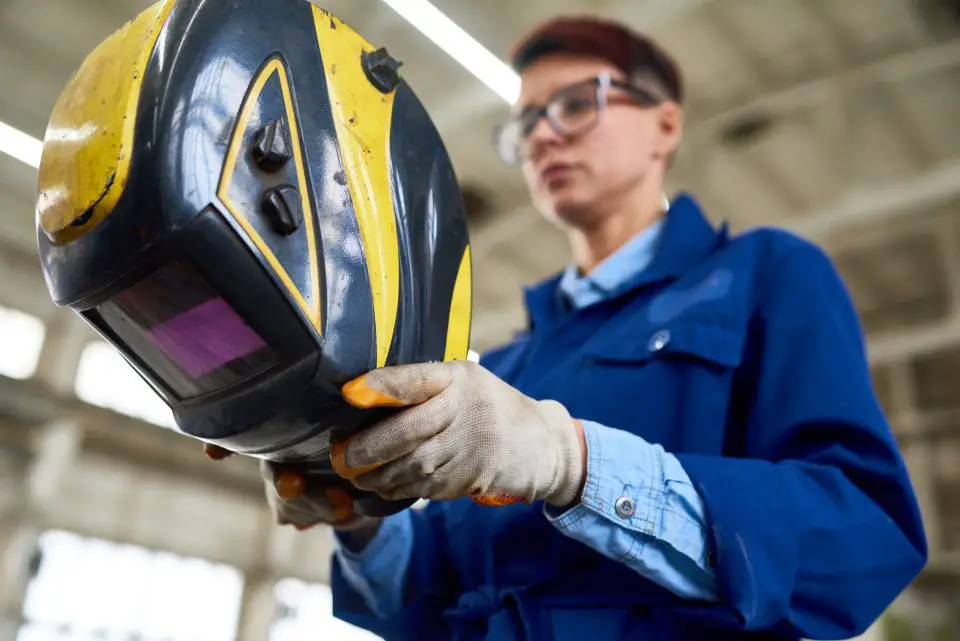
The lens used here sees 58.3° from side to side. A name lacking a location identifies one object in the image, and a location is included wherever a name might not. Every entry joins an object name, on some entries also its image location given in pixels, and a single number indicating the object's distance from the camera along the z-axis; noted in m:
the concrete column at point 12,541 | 5.12
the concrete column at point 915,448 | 6.53
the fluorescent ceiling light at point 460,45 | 3.21
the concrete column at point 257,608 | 6.46
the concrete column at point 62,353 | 5.56
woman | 0.60
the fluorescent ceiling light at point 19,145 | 4.39
